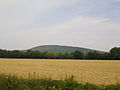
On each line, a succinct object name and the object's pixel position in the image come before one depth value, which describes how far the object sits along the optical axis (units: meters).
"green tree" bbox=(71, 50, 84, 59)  93.12
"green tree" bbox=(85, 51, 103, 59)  89.41
